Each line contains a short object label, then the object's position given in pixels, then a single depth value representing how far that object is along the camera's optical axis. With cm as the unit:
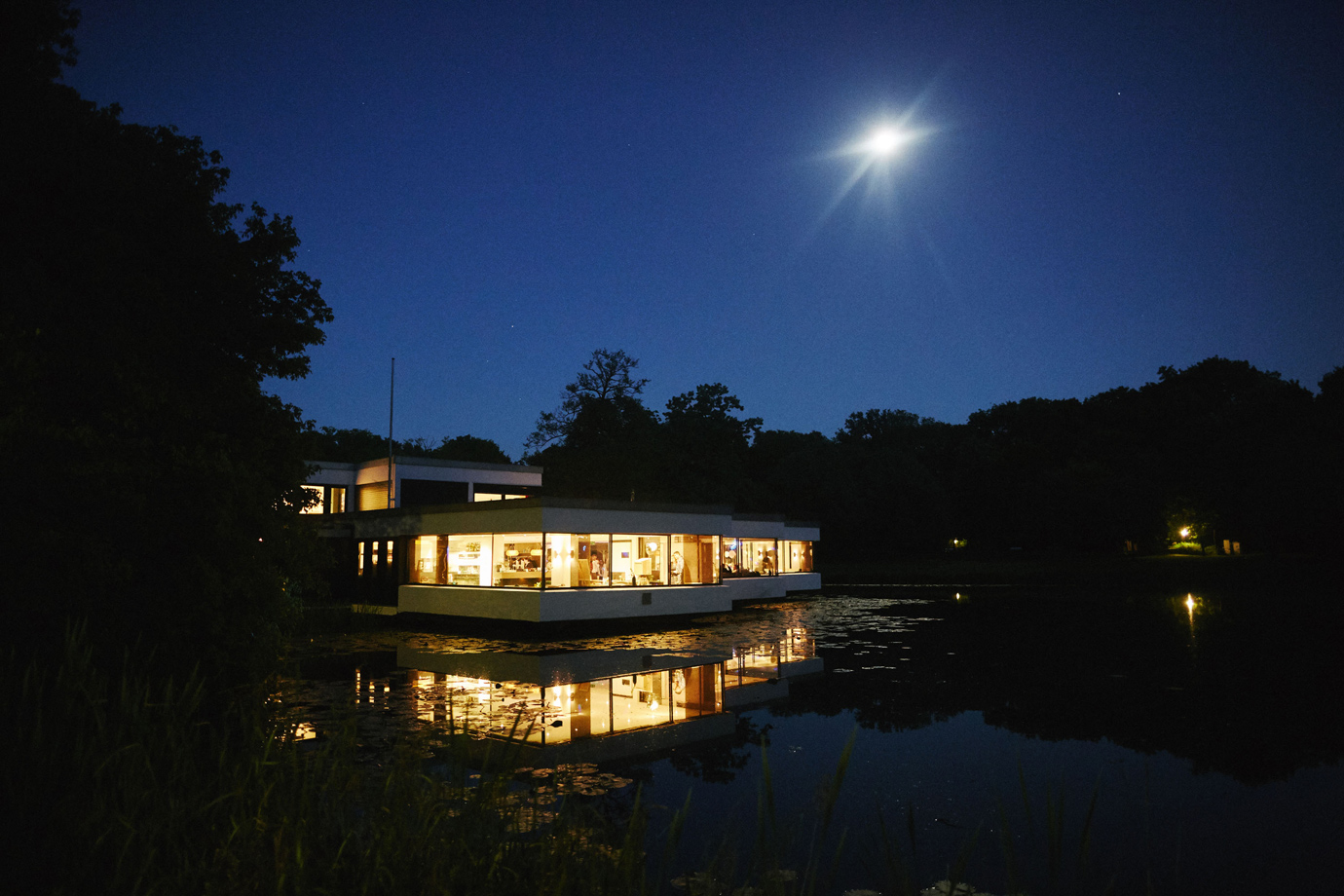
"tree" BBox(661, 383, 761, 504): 4731
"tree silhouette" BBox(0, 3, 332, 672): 684
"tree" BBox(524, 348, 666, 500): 4550
